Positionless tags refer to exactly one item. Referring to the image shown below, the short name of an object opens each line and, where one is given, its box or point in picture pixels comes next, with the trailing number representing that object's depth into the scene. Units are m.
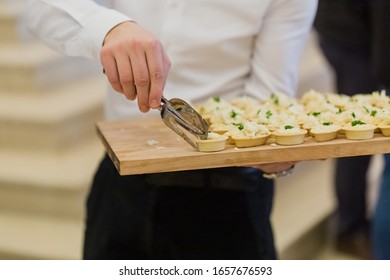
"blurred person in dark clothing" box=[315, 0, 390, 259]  2.10
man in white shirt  1.64
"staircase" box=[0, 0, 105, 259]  2.56
